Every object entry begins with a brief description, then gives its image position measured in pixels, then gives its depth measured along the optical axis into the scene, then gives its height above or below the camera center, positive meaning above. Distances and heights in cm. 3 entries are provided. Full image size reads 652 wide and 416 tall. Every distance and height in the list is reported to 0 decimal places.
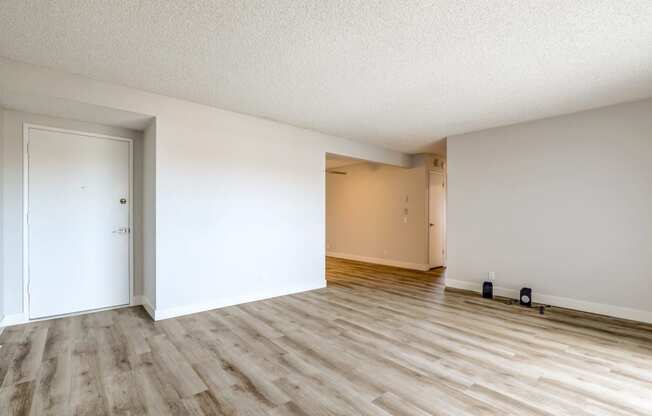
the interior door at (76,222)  360 -20
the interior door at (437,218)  719 -27
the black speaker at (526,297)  435 -128
